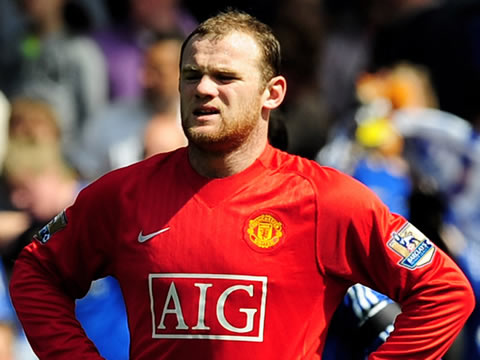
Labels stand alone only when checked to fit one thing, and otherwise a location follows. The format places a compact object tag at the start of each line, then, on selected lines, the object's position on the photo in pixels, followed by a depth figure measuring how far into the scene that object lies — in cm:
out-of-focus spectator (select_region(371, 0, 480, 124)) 2214
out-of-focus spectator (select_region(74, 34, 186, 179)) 1880
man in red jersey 1002
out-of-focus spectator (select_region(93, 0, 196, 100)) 2106
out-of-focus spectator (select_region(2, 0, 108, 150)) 2062
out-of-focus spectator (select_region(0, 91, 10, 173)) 1827
